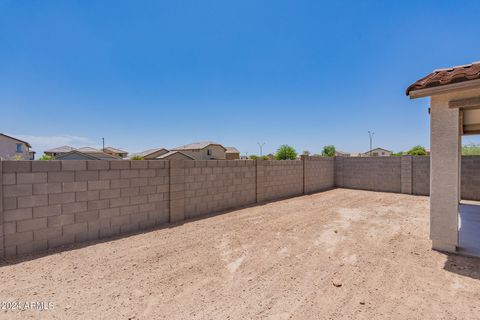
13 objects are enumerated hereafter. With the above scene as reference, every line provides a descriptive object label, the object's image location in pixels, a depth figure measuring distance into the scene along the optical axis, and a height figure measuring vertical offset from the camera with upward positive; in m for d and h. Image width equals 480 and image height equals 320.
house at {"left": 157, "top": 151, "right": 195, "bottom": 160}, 29.47 +0.56
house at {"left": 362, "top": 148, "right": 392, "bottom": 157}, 56.22 +1.98
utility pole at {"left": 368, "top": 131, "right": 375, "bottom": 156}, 46.25 +5.47
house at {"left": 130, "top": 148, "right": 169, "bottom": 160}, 35.49 +1.05
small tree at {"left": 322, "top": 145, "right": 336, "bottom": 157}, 50.52 +2.07
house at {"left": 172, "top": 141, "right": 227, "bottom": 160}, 35.44 +1.63
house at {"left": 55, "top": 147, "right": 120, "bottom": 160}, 22.92 +0.58
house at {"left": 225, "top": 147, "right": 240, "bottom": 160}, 41.51 +1.18
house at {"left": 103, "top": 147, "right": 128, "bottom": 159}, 41.94 +1.49
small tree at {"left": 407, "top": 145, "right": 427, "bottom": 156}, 31.99 +1.30
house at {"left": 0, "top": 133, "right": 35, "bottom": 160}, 25.91 +1.80
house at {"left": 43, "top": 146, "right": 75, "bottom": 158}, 28.67 +1.18
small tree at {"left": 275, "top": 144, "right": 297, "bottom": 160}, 38.78 +1.24
